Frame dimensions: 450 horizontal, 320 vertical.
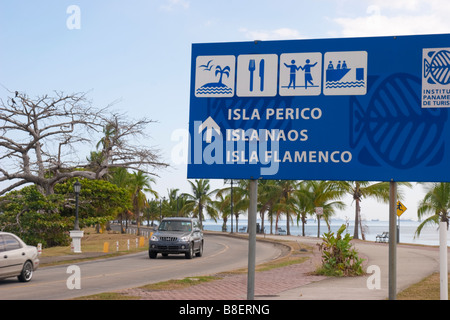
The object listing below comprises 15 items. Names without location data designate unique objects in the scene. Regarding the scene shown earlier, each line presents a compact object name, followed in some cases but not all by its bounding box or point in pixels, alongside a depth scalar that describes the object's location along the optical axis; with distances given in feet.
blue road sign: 25.70
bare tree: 120.47
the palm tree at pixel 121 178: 250.16
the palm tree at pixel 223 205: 270.67
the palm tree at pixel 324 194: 186.80
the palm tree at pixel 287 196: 229.04
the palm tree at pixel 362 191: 177.37
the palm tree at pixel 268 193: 230.44
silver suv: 93.20
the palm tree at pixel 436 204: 149.48
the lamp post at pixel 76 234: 106.22
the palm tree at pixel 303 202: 223.92
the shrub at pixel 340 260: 60.75
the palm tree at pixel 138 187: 264.72
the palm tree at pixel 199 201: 306.76
